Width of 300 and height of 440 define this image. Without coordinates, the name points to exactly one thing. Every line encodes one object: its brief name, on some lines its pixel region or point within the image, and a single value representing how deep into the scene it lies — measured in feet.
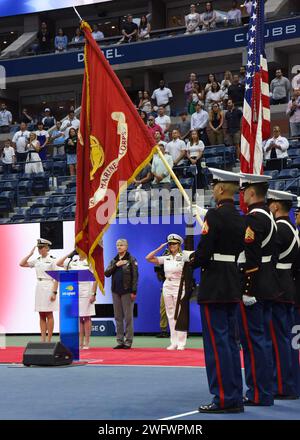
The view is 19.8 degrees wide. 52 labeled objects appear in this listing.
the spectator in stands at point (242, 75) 70.64
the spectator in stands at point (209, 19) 87.15
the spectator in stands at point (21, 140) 77.41
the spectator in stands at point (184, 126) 73.58
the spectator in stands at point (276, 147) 59.21
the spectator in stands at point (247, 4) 81.24
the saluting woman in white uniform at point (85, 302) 48.04
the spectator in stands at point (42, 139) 76.38
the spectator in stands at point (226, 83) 72.58
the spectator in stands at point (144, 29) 92.27
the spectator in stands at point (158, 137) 61.52
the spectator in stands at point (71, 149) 70.49
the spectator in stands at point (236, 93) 69.56
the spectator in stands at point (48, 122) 86.07
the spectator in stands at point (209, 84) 74.45
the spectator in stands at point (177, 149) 62.23
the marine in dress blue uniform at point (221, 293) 23.54
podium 40.14
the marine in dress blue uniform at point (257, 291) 24.76
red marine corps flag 35.22
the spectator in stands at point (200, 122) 68.13
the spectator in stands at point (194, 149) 60.54
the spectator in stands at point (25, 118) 92.02
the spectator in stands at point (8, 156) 76.33
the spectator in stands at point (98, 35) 97.55
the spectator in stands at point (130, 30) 92.73
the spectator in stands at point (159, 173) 58.49
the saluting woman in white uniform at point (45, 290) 46.78
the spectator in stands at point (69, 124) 78.89
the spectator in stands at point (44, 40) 102.42
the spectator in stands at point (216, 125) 66.95
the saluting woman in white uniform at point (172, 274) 47.47
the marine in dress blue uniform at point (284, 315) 26.55
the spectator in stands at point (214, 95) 72.74
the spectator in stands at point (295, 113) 64.03
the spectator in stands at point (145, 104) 76.74
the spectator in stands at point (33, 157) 72.95
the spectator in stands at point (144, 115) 69.50
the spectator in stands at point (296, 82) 67.67
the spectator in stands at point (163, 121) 71.26
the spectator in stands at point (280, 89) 72.64
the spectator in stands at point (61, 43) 98.94
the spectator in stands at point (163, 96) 82.02
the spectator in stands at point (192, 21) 87.86
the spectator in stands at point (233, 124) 64.69
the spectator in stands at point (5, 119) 92.43
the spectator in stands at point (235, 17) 85.35
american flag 35.94
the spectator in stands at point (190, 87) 78.23
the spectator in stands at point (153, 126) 66.40
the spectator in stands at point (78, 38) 98.91
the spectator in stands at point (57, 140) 77.95
